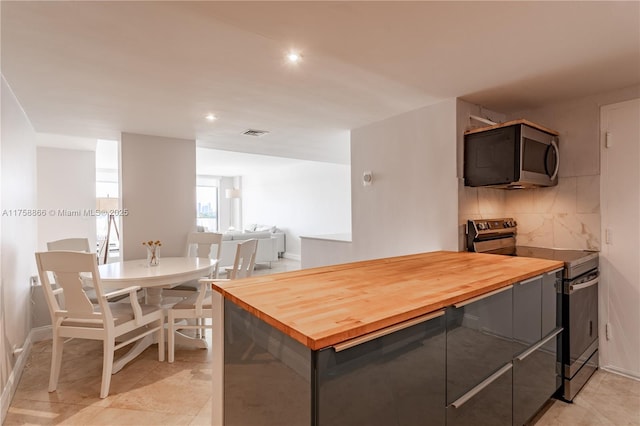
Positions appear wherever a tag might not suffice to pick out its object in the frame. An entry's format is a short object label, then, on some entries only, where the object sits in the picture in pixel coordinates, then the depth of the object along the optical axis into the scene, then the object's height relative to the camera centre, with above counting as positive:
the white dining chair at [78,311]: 2.17 -0.70
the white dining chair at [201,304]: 2.76 -0.80
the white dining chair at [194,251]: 3.38 -0.47
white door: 2.41 -0.19
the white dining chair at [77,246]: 3.07 -0.34
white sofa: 6.69 -0.75
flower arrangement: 3.17 -0.41
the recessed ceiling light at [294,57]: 1.87 +0.90
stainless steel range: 2.14 -0.59
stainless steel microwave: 2.36 +0.43
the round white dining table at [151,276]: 2.56 -0.52
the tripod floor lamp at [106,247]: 5.10 -0.56
